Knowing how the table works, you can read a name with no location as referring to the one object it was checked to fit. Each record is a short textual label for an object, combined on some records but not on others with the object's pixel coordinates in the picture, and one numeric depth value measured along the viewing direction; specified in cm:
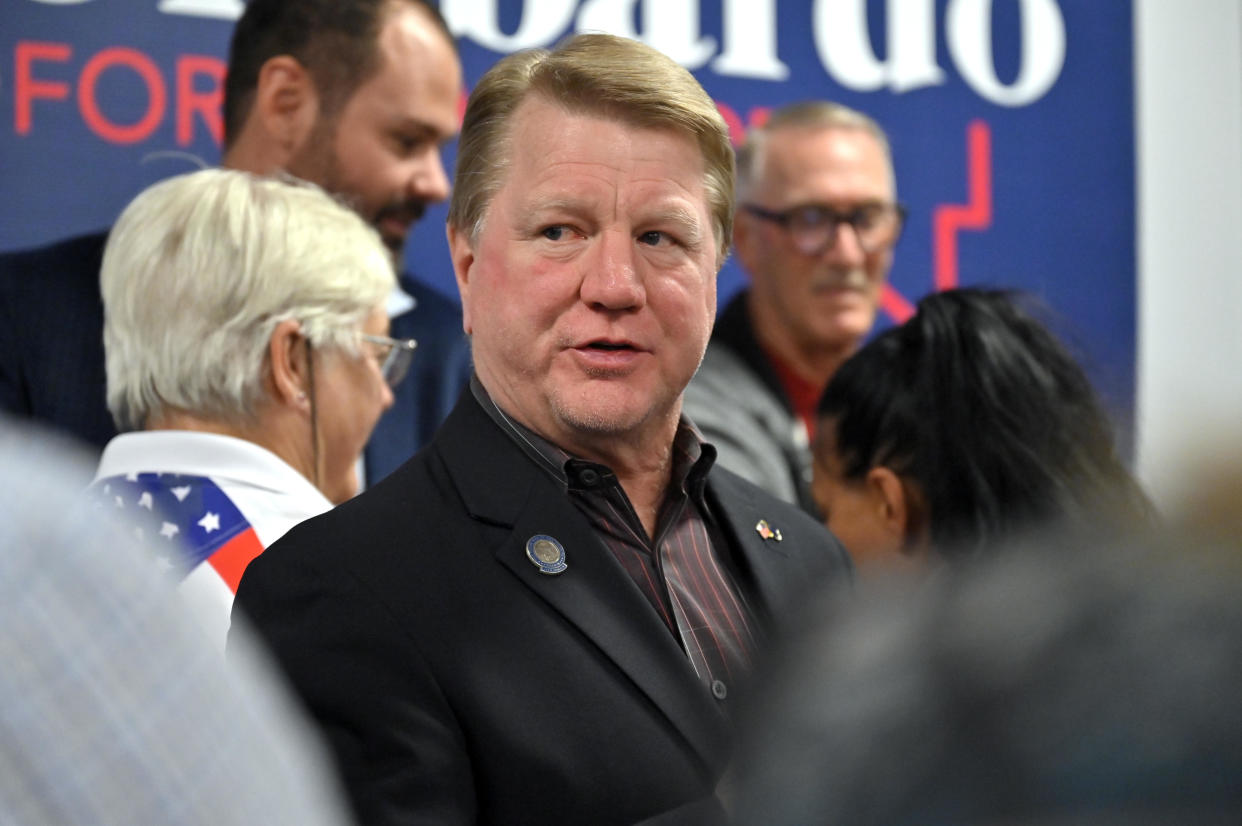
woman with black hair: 219
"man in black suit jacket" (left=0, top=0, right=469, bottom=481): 301
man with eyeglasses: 354
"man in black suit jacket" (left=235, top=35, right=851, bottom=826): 147
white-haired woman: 208
